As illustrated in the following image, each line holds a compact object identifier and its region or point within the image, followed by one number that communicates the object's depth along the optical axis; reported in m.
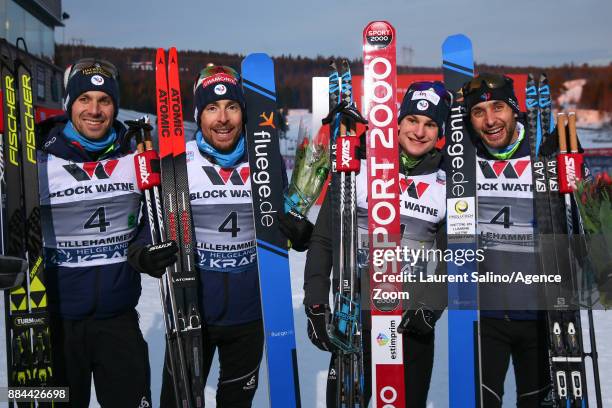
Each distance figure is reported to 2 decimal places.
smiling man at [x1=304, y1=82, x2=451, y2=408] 3.28
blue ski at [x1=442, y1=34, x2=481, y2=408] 3.32
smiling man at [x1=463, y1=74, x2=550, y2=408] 3.34
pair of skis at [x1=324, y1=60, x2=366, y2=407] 3.21
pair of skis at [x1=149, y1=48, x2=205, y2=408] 3.32
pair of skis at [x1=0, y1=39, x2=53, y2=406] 3.22
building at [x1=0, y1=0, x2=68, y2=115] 22.52
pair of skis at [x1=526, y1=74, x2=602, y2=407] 3.24
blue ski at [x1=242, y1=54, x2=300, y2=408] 3.46
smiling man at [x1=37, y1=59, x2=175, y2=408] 3.24
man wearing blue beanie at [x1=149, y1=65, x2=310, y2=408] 3.40
